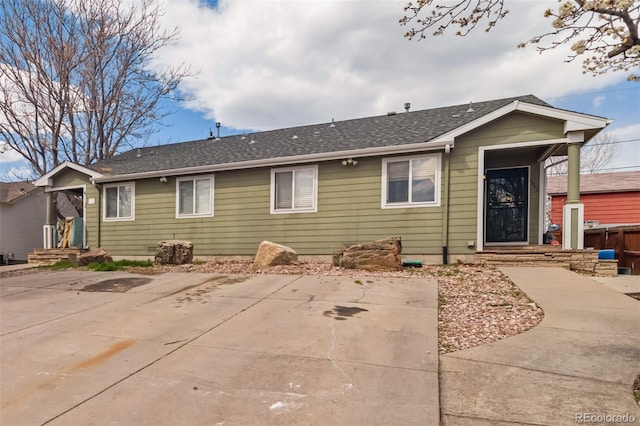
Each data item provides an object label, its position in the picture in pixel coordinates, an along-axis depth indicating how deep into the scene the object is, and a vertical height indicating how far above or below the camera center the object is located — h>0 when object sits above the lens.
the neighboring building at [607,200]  15.16 +0.67
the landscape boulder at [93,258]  9.83 -1.43
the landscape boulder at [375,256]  7.60 -0.99
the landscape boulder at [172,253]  9.49 -1.21
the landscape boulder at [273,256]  8.38 -1.11
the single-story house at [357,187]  8.34 +0.69
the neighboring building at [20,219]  17.23 -0.65
